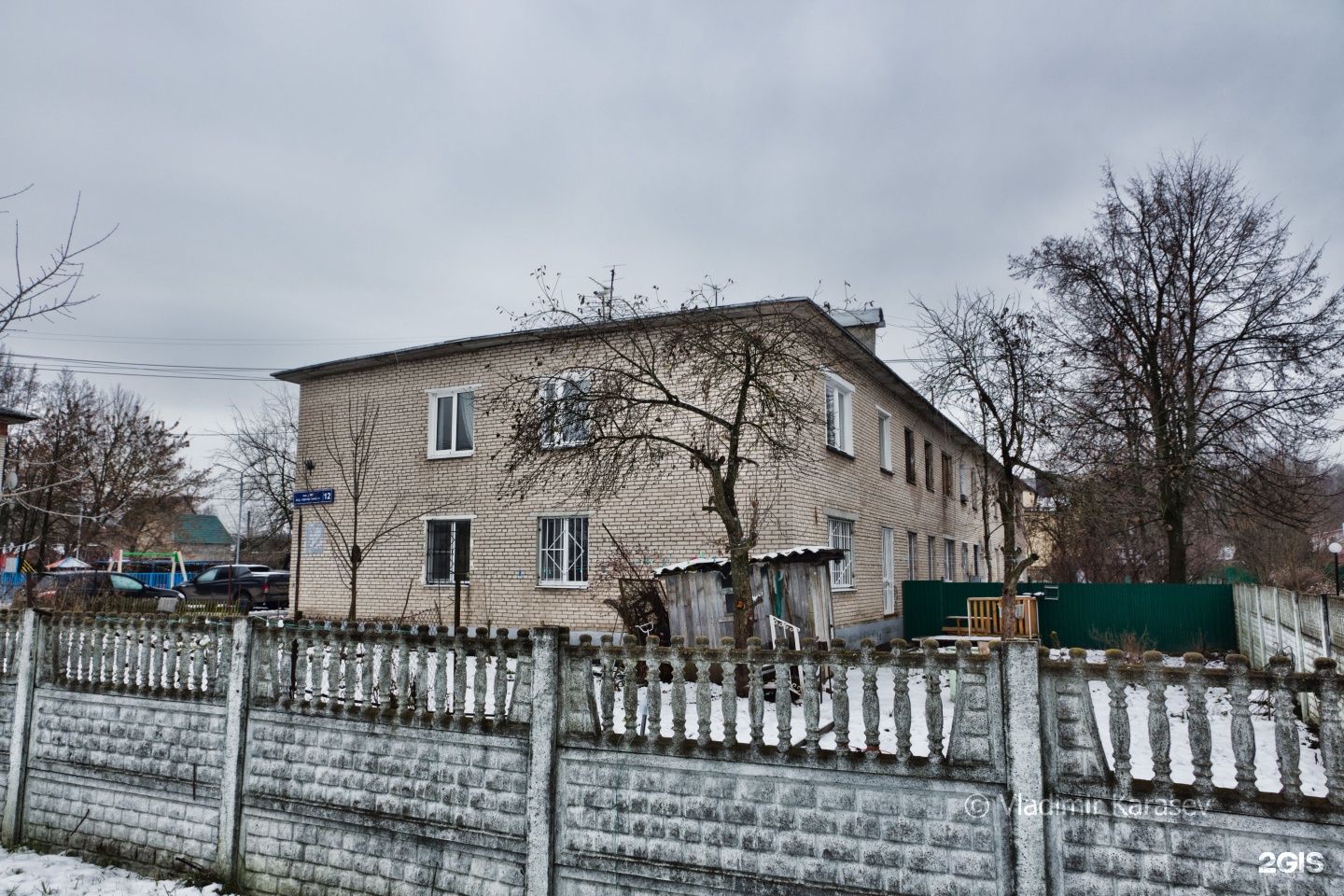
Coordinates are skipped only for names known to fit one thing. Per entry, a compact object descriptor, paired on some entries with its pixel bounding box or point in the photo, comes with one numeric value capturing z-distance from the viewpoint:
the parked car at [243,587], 27.52
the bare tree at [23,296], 6.07
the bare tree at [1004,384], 12.52
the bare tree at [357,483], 17.11
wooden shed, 9.95
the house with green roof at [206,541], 65.36
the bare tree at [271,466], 38.69
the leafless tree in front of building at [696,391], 8.98
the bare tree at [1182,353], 17.06
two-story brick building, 14.24
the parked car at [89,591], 14.01
